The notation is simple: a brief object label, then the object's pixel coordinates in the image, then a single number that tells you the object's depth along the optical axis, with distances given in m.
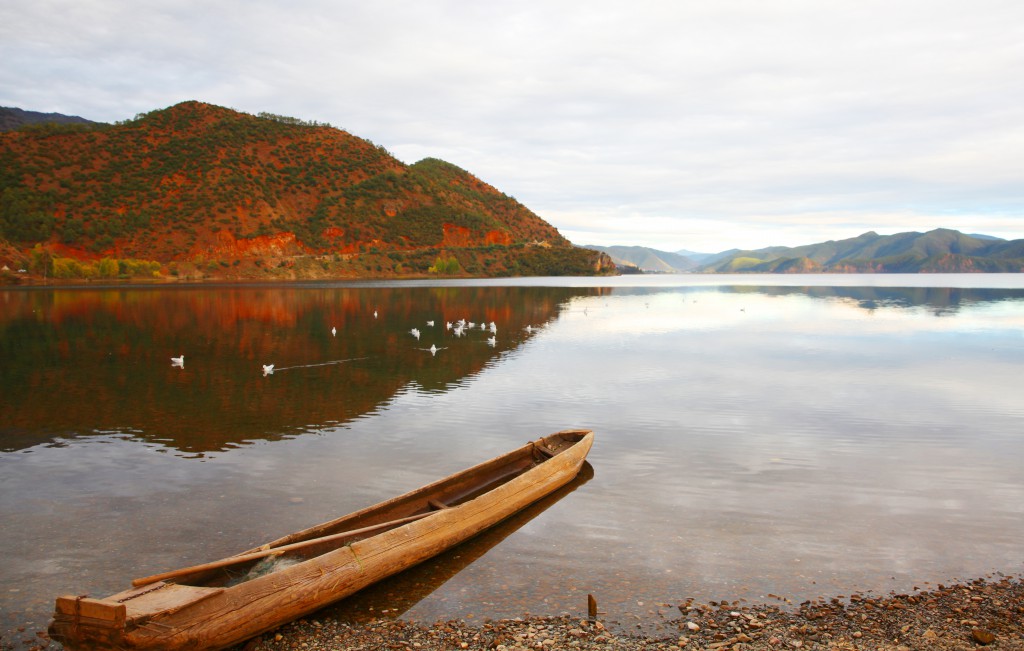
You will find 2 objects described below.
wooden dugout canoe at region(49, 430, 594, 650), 4.91
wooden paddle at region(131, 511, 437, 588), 5.45
